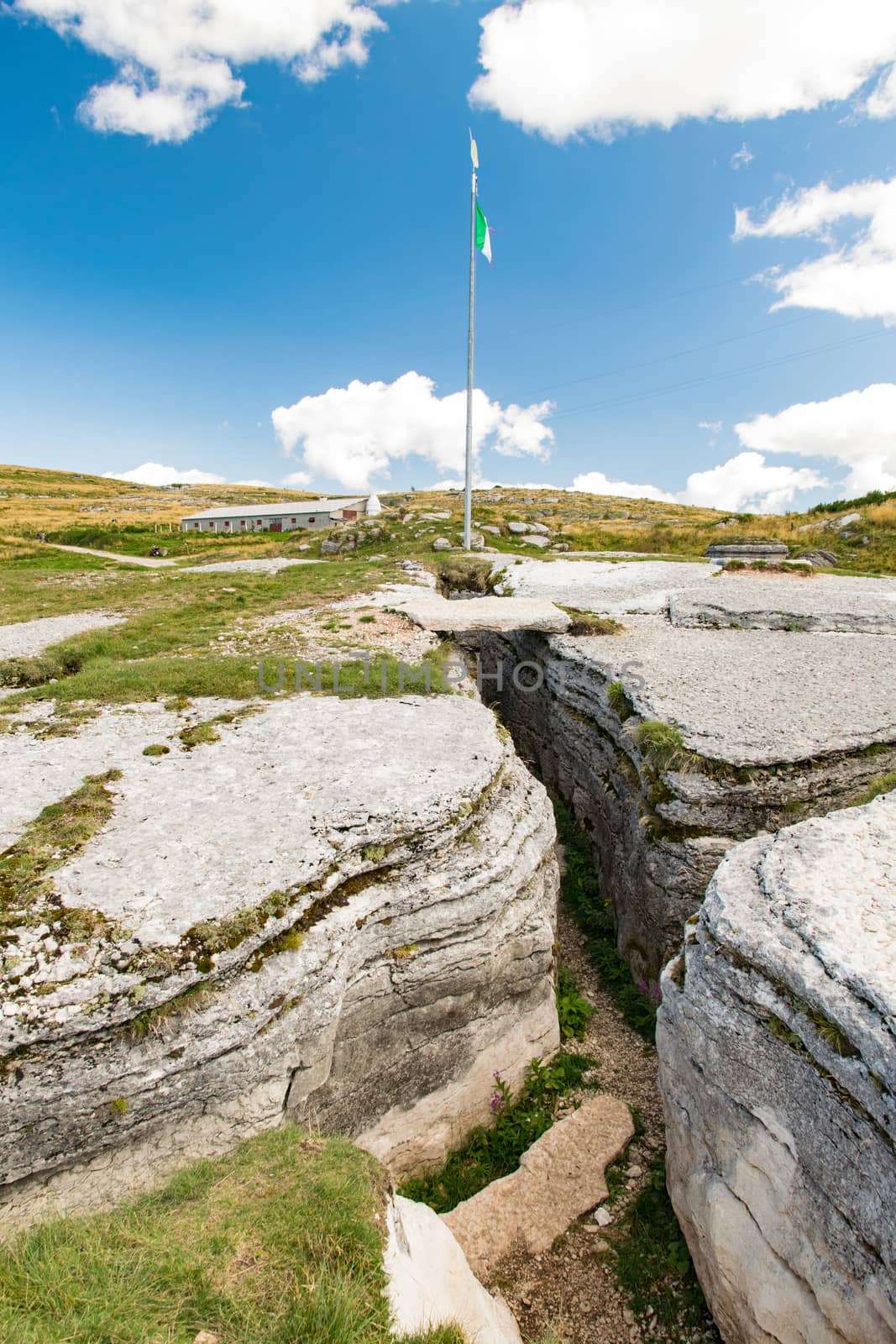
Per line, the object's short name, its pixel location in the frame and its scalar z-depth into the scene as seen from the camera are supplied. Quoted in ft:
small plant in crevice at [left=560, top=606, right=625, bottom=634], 48.01
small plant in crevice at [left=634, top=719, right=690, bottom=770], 27.73
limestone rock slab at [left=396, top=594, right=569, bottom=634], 47.65
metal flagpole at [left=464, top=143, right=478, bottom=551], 94.28
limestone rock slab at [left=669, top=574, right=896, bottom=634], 49.60
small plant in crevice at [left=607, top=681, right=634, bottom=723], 33.96
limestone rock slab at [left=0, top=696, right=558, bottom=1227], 14.94
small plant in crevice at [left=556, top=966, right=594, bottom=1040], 27.20
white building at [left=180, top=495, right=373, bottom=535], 252.01
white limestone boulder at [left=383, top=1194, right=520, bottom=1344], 12.96
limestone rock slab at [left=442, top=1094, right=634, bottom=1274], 19.79
